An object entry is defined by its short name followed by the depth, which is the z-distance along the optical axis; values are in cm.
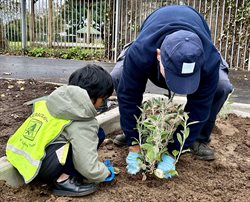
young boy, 155
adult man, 141
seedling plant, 167
